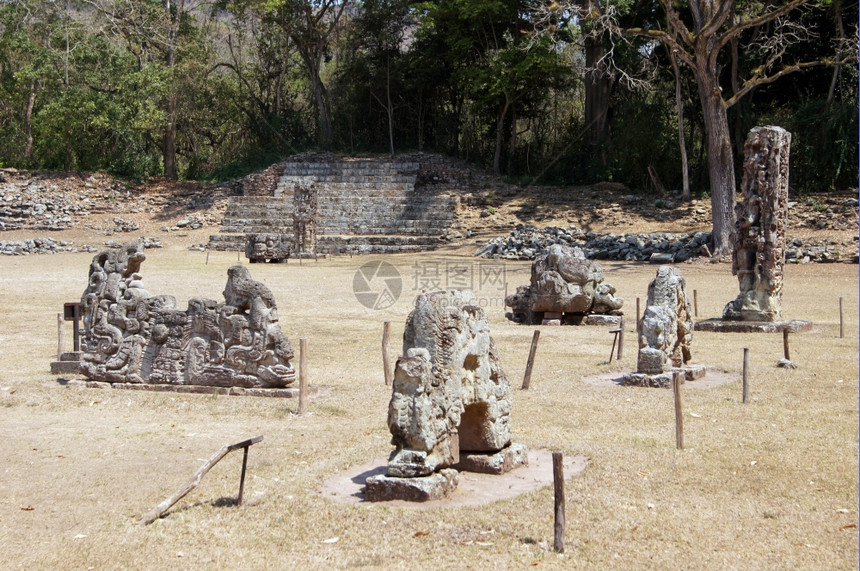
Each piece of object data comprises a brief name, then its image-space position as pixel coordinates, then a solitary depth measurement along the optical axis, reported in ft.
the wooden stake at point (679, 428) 26.96
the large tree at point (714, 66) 79.25
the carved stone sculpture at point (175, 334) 35.12
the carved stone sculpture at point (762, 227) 52.06
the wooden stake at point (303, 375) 32.37
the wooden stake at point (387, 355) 37.63
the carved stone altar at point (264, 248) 95.66
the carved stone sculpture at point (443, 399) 21.81
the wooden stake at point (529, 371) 36.29
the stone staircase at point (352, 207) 110.01
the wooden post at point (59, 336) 40.99
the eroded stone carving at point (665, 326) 37.01
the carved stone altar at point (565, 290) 53.83
